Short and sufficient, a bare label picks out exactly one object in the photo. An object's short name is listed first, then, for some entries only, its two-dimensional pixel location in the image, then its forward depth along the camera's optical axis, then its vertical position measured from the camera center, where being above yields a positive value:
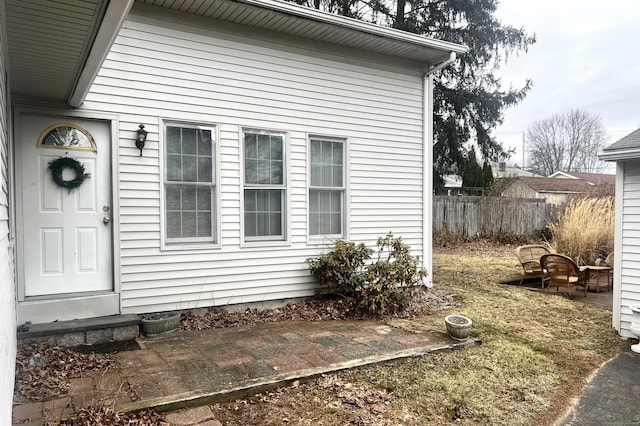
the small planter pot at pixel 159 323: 4.51 -1.41
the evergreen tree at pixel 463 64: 13.70 +4.64
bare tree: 35.66 +5.03
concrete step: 3.94 -1.35
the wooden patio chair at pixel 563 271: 7.02 -1.27
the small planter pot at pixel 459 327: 4.45 -1.41
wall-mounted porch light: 4.79 +0.68
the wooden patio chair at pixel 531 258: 8.17 -1.24
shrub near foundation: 5.59 -1.08
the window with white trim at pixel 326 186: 6.13 +0.16
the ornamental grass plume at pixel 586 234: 8.82 -0.78
